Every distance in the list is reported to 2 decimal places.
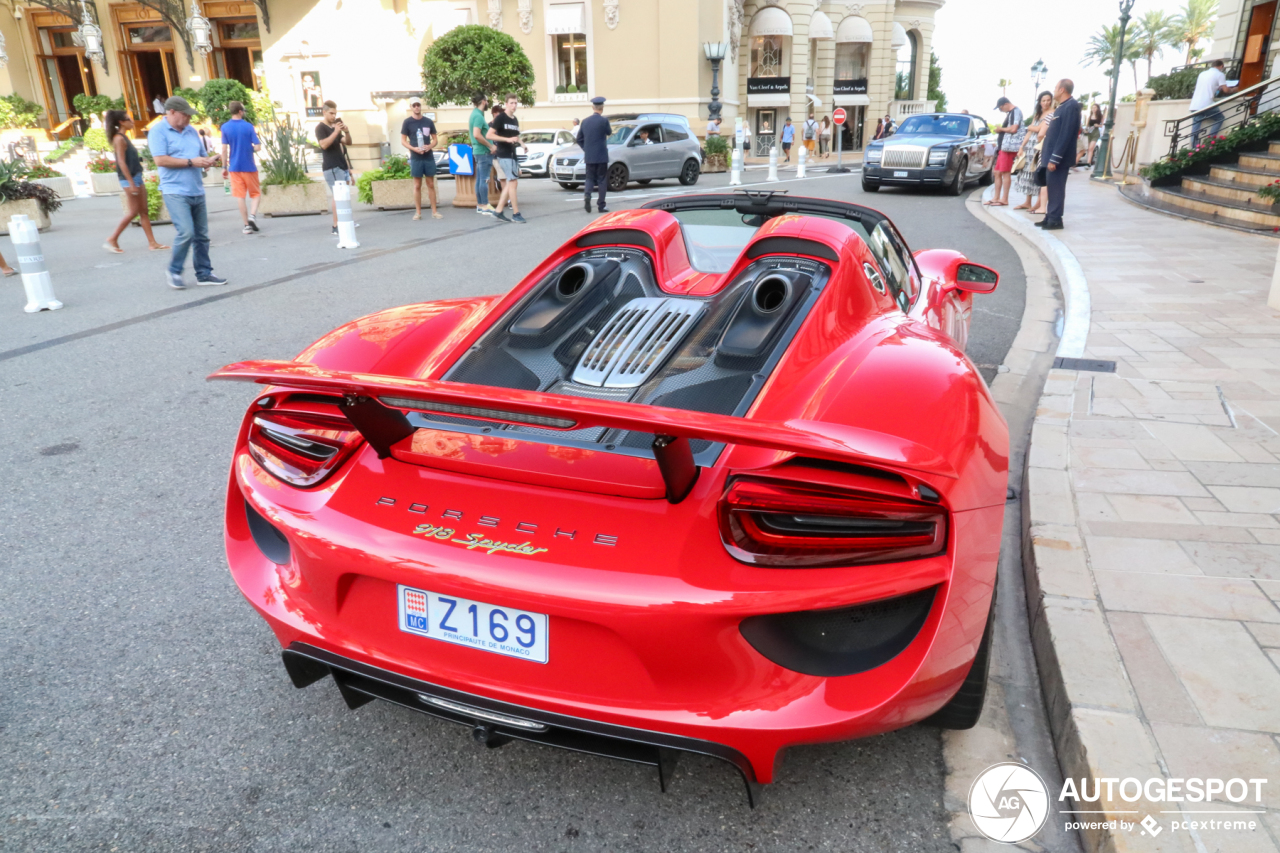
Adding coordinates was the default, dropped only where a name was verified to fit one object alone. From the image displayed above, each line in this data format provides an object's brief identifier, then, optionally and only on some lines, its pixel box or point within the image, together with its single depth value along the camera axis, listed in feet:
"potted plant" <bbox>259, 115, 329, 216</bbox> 49.60
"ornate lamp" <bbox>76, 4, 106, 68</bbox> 97.55
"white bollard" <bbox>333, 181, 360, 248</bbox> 35.42
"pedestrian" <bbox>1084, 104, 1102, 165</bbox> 75.20
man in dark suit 35.50
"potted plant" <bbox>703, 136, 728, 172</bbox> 88.99
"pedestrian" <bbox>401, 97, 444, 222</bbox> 44.45
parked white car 80.38
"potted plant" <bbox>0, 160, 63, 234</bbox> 44.45
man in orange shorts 41.75
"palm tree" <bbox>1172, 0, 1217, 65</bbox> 240.53
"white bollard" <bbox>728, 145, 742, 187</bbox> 65.72
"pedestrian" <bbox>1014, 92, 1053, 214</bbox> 42.24
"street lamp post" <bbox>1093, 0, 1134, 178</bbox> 65.57
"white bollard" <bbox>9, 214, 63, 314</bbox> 24.71
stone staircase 36.96
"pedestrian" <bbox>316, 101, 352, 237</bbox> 42.29
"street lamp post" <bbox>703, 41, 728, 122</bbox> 106.52
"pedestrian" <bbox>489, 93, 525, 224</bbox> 44.42
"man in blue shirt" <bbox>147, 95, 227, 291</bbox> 27.43
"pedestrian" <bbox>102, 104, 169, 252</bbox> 34.86
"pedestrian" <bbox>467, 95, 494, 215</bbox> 44.50
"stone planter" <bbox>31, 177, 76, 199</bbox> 69.31
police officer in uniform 46.29
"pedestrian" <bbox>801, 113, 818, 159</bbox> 119.96
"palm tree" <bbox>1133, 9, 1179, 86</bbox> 265.13
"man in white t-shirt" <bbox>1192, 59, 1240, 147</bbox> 50.93
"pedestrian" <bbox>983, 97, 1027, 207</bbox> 45.09
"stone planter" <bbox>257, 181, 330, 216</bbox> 49.73
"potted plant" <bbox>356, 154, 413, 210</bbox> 52.39
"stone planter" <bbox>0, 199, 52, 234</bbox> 44.47
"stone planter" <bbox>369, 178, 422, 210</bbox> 52.37
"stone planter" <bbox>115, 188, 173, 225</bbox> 47.83
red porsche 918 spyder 5.43
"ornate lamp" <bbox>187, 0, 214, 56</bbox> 100.80
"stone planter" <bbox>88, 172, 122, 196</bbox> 72.37
